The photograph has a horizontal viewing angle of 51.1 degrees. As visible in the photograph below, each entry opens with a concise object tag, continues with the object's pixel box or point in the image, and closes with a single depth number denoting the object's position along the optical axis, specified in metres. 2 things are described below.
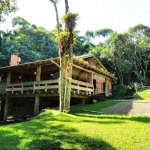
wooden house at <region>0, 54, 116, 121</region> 15.38
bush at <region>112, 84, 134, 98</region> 22.30
